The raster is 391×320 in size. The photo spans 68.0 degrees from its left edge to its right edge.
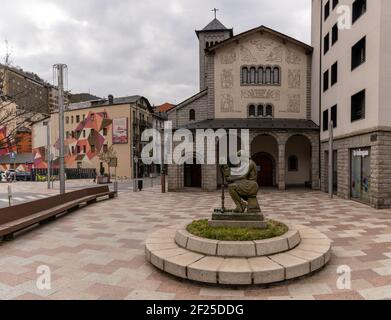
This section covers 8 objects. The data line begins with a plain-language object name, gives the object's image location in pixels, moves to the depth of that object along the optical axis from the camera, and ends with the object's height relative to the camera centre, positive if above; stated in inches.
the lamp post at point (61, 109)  564.1 +92.2
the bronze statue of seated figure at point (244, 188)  279.0 -31.2
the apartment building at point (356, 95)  518.9 +131.1
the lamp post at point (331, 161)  679.1 -12.4
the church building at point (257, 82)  932.6 +239.8
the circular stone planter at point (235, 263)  196.1 -78.5
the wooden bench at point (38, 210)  318.7 -76.0
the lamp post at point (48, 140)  999.1 +55.6
